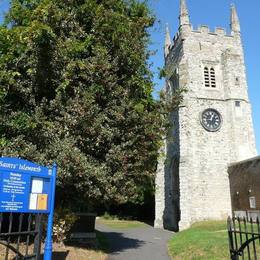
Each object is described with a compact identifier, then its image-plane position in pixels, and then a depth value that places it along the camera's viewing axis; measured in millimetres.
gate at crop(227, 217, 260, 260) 5955
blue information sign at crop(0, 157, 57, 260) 5988
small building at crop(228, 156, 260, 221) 24734
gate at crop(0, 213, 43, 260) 6173
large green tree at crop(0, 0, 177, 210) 10367
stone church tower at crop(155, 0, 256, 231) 27812
